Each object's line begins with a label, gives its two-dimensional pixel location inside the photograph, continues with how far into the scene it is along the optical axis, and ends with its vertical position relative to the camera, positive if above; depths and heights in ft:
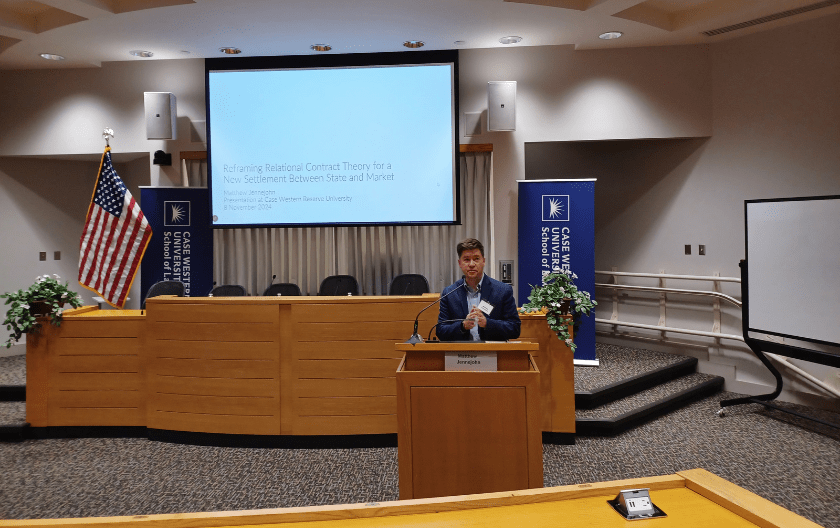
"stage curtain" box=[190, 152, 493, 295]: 20.02 +0.15
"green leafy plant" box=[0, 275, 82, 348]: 13.57 -1.25
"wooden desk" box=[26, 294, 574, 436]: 12.98 -2.67
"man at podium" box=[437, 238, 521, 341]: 9.74 -0.98
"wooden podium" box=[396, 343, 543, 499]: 7.39 -2.47
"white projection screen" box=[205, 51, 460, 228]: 18.35 +3.80
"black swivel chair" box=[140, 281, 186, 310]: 17.46 -1.12
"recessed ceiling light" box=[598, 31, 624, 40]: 17.51 +6.92
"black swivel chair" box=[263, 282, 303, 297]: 18.92 -1.28
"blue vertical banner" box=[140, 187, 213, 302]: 19.56 +0.56
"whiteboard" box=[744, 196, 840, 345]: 13.43 -0.54
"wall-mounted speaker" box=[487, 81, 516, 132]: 18.42 +4.90
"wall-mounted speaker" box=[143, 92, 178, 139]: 19.17 +4.92
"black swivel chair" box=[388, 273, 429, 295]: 18.53 -1.13
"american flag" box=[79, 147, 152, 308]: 16.75 +0.40
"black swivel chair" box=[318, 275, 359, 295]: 18.79 -1.15
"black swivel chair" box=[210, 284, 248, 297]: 18.58 -1.28
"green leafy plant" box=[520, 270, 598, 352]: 13.05 -1.30
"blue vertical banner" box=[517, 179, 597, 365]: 18.33 +0.50
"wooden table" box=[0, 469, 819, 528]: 4.20 -2.14
